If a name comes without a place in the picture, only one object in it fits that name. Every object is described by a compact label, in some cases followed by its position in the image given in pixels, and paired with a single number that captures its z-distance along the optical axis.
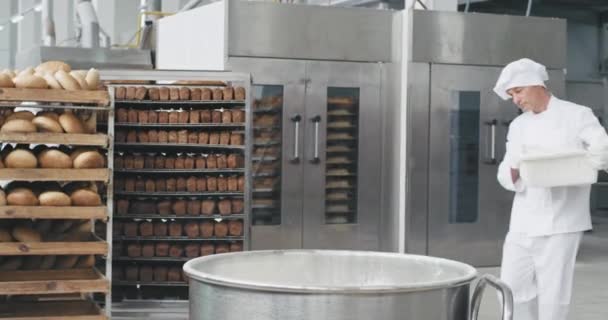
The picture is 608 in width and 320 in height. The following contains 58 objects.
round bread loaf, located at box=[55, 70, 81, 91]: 4.78
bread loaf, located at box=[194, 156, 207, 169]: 6.32
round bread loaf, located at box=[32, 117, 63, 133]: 4.71
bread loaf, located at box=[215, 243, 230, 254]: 6.34
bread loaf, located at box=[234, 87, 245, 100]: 6.27
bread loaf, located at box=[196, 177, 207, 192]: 6.28
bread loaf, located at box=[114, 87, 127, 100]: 6.19
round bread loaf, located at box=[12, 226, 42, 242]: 4.70
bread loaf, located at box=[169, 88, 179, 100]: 6.24
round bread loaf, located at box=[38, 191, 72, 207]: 4.67
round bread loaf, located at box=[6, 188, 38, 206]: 4.64
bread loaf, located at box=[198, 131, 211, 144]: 6.28
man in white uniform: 4.09
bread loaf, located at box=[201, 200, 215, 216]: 6.28
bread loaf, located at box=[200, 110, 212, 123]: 6.30
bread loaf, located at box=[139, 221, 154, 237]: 6.30
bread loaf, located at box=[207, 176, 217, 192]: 6.27
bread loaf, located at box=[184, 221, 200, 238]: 6.30
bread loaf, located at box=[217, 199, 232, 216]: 6.29
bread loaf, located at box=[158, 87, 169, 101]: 6.23
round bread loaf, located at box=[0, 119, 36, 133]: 4.62
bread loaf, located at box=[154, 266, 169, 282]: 6.33
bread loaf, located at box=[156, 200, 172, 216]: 6.29
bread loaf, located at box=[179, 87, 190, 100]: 6.25
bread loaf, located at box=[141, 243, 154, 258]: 6.30
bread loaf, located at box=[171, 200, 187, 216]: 6.28
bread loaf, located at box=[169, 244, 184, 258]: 6.32
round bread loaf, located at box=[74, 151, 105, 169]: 4.71
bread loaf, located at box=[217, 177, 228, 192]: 6.29
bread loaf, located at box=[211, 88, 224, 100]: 6.28
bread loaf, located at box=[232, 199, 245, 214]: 6.31
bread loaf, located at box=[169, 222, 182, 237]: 6.32
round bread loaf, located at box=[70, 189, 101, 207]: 4.75
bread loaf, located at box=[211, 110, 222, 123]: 6.28
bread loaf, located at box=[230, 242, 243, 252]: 6.33
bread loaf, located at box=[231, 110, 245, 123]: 6.27
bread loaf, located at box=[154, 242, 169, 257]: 6.31
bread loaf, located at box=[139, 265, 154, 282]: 6.32
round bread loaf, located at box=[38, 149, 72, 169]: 4.69
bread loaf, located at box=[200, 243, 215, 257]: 6.30
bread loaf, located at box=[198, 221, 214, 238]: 6.29
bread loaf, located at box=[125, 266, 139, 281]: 6.32
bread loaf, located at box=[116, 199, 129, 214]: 6.23
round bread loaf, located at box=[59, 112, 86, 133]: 4.75
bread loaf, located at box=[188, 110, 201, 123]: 6.28
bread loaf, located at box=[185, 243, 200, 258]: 6.32
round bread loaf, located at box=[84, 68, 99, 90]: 4.89
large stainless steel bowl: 2.10
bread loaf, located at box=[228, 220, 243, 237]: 6.32
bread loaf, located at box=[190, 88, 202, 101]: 6.29
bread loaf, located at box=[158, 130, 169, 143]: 6.23
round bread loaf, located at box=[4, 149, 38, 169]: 4.62
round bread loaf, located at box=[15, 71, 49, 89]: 4.68
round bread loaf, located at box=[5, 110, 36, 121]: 4.77
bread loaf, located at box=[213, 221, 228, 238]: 6.31
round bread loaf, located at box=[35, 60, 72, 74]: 5.09
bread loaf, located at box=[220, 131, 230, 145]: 6.29
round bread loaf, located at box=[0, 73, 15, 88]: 4.70
